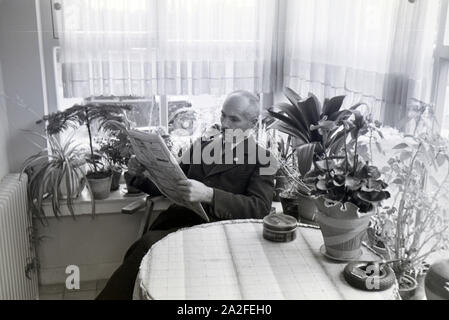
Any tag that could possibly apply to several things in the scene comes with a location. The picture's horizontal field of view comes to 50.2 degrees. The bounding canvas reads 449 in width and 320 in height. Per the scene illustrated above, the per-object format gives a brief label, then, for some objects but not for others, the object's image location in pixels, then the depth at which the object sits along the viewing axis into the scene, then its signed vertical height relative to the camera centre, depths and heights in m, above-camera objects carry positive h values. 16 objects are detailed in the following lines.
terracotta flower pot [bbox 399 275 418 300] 1.68 -0.88
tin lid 1.76 -0.70
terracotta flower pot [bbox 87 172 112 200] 2.84 -0.91
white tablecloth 1.44 -0.77
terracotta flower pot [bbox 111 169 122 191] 2.97 -0.93
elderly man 2.17 -0.77
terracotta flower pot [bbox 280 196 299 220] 2.42 -0.88
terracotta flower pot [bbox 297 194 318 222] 2.32 -0.84
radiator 2.21 -1.06
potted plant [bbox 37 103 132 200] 2.68 -0.55
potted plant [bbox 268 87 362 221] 2.12 -0.43
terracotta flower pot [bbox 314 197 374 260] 1.54 -0.63
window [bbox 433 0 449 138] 1.96 -0.18
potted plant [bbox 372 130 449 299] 1.68 -0.64
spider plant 2.72 -0.83
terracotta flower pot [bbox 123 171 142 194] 2.79 -0.93
